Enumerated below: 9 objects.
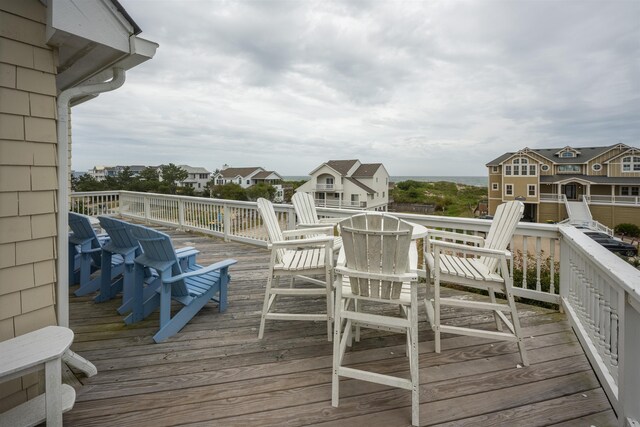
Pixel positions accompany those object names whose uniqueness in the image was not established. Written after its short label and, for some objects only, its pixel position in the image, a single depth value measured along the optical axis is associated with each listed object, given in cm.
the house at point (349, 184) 2423
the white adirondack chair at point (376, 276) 169
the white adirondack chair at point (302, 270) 243
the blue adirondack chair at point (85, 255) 328
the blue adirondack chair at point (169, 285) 240
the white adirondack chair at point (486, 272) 214
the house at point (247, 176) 3231
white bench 125
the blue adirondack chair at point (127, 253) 286
